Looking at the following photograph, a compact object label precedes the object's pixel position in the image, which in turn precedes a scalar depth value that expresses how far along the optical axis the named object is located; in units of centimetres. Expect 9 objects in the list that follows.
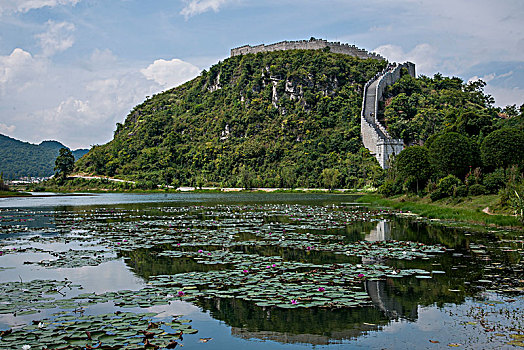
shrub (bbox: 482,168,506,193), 2798
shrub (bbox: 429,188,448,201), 3164
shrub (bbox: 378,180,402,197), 4353
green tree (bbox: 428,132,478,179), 3222
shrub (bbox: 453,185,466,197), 2959
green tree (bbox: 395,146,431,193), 3634
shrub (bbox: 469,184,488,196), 2852
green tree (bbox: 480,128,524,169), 2931
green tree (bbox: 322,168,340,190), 7725
